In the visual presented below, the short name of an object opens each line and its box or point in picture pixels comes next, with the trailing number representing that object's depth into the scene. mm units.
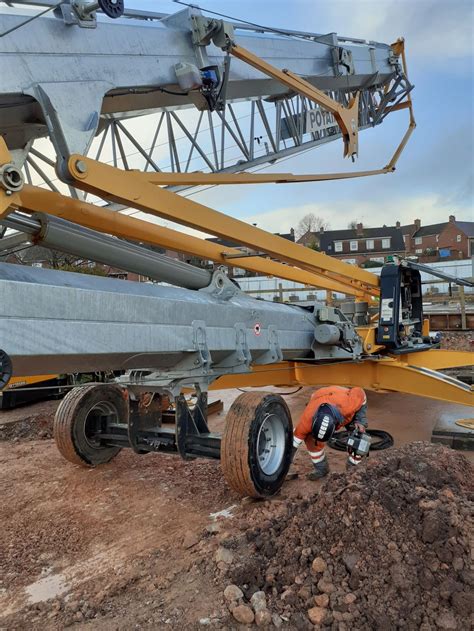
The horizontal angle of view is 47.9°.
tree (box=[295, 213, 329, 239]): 76500
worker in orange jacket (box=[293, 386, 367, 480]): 5262
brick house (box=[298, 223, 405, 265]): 65312
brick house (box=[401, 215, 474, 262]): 61656
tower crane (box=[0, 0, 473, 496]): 3381
